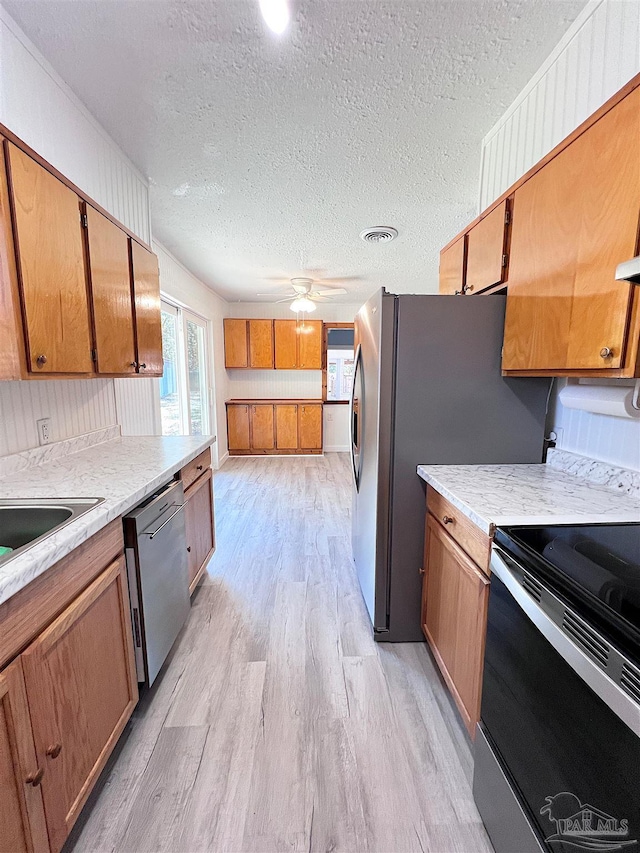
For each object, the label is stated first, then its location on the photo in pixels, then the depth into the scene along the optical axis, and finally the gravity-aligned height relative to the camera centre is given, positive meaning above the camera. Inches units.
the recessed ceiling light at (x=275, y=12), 38.0 +40.5
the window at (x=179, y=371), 144.5 +3.5
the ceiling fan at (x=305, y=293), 166.4 +42.4
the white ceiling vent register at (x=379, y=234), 115.3 +49.6
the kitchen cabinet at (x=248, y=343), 218.1 +22.8
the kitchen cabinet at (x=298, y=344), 221.6 +22.7
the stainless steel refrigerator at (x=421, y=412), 62.7 -5.9
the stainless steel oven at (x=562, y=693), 23.6 -25.8
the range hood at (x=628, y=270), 31.3 +10.0
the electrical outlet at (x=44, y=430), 65.1 -9.6
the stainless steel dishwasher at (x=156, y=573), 51.6 -32.1
